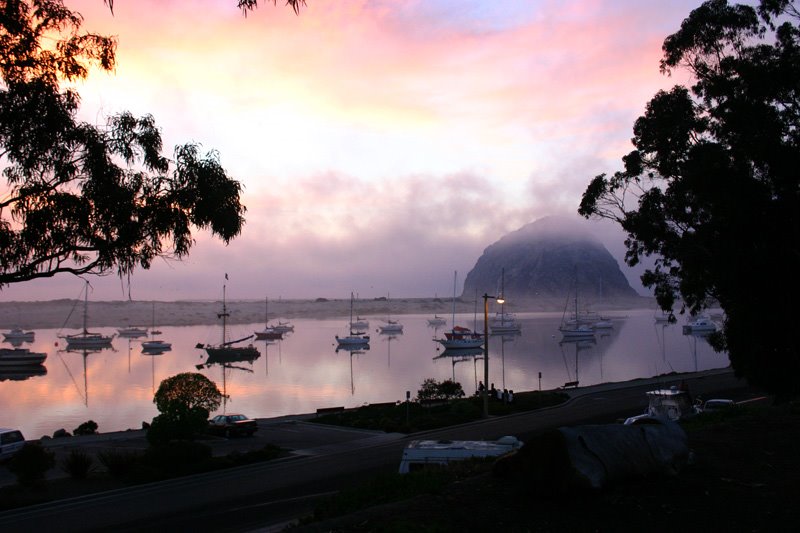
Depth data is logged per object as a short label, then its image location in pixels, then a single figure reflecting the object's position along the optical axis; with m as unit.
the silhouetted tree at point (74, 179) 11.85
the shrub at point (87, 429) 39.47
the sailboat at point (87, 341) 125.56
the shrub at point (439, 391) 46.43
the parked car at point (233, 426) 34.34
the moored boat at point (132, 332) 157.12
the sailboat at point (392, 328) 166.88
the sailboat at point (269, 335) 143.50
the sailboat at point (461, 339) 112.38
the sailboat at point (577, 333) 132.12
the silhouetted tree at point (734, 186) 20.02
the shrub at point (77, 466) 23.88
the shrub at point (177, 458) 24.69
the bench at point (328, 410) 42.28
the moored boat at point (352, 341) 120.19
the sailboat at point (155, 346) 115.50
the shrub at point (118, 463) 23.98
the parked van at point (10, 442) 28.91
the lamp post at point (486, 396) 36.64
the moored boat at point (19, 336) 150.62
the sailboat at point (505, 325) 144.86
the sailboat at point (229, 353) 99.69
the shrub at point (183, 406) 29.31
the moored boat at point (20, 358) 89.12
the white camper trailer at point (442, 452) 16.41
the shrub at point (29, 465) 22.20
